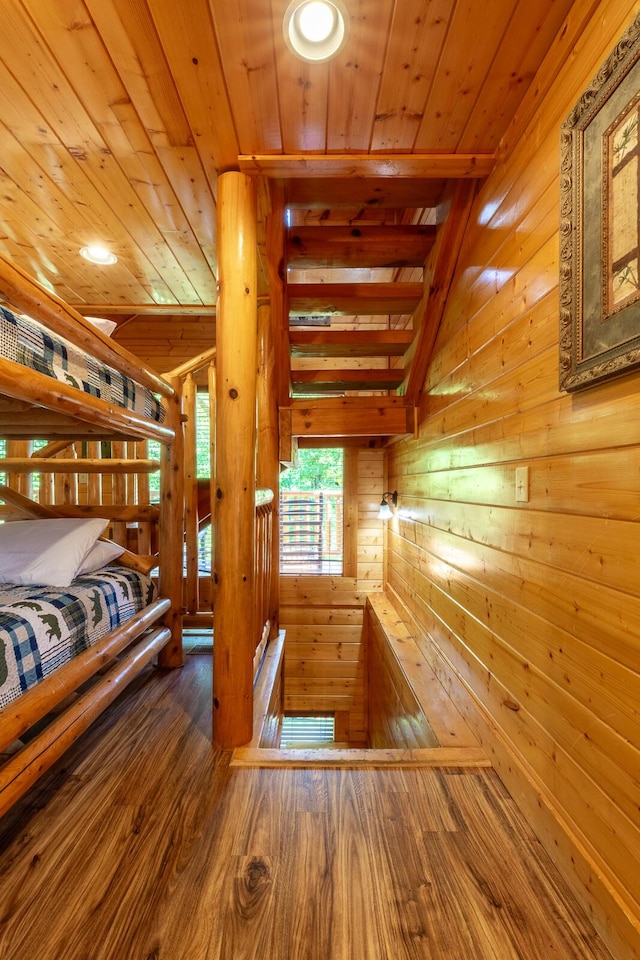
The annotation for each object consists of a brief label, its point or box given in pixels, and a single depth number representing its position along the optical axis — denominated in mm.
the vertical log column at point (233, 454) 1586
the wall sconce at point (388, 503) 3479
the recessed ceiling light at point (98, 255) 2455
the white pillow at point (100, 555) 1948
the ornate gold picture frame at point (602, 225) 861
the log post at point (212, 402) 2980
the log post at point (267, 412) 2617
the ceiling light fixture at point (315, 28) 1068
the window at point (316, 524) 4430
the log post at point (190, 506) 2893
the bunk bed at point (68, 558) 1165
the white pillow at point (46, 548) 1738
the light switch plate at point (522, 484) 1320
